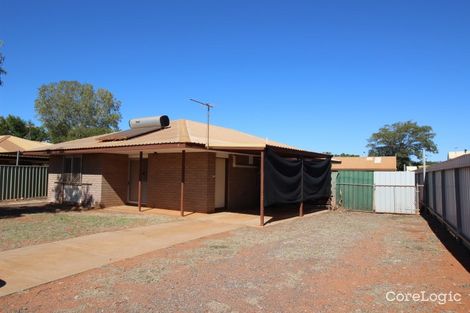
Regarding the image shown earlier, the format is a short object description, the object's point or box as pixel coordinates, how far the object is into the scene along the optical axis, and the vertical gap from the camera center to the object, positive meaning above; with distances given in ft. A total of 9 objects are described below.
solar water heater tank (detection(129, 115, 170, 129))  55.11 +8.01
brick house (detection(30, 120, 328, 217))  45.78 +0.70
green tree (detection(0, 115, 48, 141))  163.12 +20.19
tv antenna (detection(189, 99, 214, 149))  42.56 +7.95
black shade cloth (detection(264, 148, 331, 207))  40.05 -0.27
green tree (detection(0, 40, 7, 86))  43.80 +12.06
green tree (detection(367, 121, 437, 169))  206.80 +21.52
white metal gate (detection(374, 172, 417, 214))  52.08 -2.01
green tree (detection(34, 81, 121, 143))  179.63 +31.54
